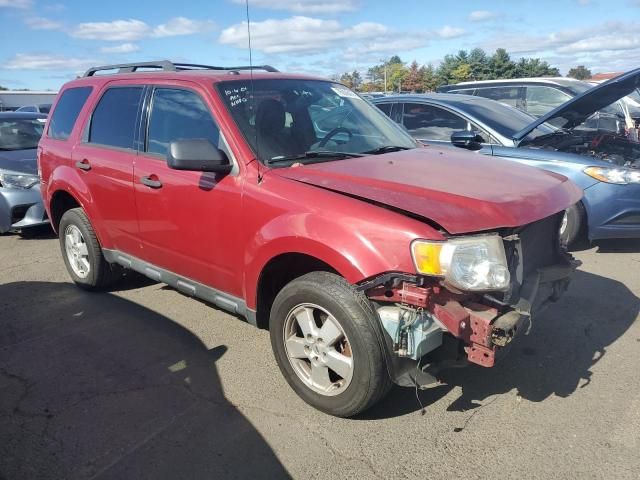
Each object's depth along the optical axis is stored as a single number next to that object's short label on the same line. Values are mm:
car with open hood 5543
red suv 2586
